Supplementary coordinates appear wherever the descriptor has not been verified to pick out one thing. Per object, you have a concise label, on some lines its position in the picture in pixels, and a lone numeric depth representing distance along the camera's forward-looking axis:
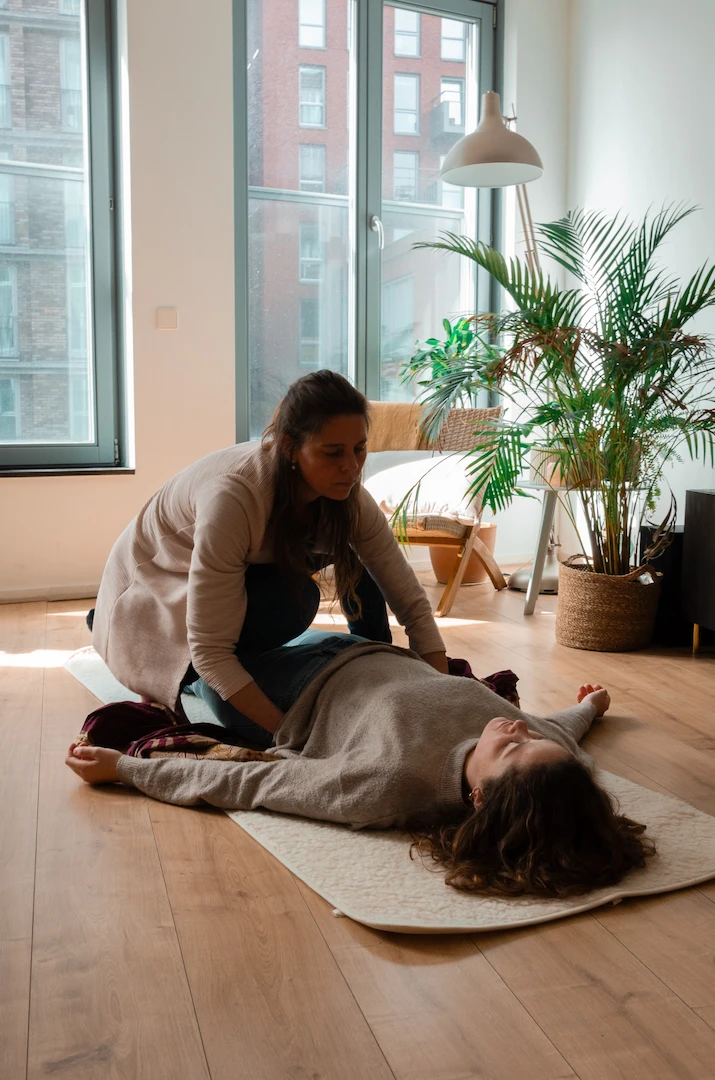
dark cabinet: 3.08
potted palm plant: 3.12
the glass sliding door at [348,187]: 4.41
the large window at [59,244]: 3.98
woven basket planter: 3.23
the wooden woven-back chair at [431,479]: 3.75
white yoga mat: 1.48
